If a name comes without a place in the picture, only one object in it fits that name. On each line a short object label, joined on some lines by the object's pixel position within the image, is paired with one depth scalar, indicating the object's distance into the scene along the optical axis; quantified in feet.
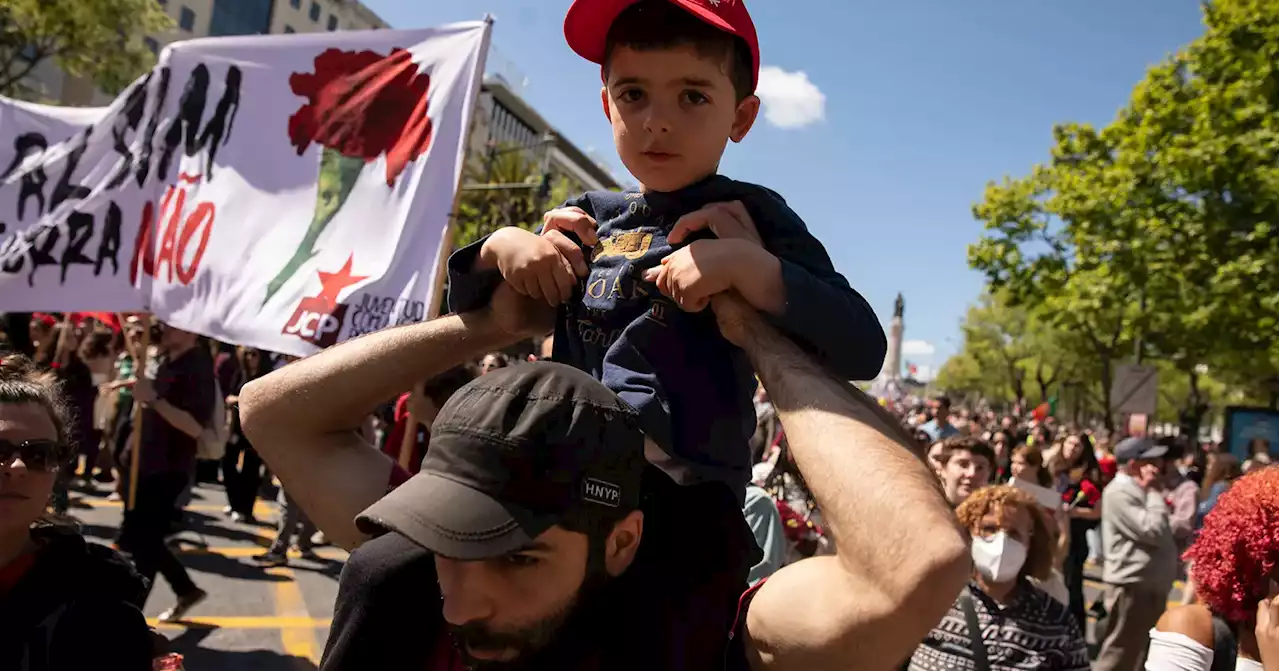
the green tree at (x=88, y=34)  59.98
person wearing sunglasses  5.84
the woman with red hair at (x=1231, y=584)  7.36
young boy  3.75
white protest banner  12.64
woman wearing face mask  10.83
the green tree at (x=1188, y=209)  44.37
